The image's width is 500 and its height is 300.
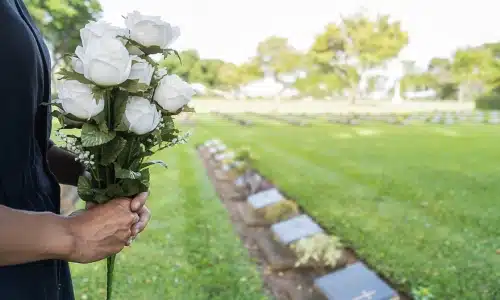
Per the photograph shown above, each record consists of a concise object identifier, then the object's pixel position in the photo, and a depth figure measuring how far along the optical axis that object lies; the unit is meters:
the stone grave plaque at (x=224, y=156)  7.11
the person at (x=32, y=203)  0.74
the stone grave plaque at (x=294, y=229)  3.34
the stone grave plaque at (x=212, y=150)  8.12
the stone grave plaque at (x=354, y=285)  2.44
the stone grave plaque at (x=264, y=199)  4.32
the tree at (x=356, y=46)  22.98
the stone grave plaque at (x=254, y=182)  5.09
